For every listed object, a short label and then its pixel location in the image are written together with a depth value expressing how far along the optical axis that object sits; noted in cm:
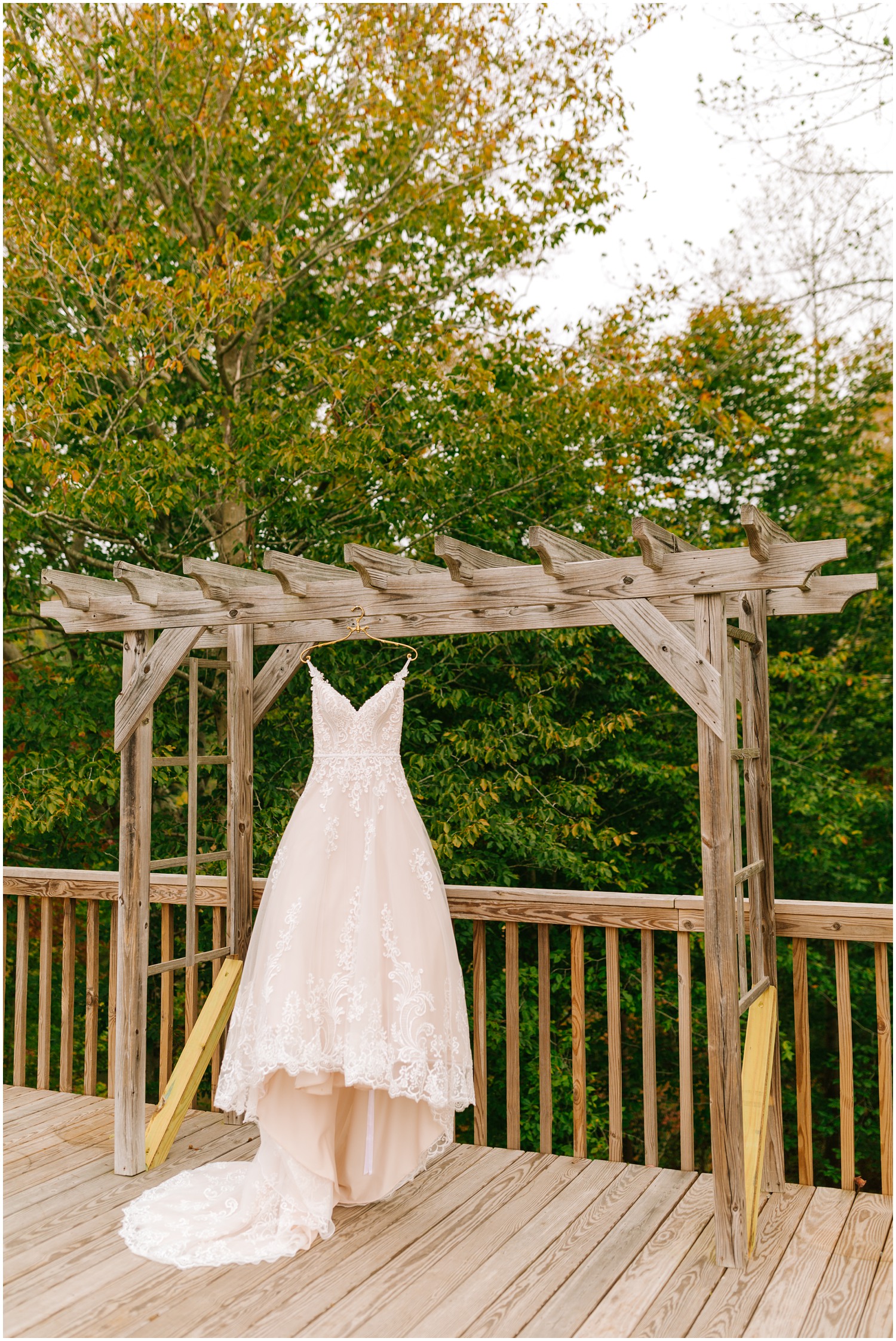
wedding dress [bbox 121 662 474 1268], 295
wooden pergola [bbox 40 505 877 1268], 288
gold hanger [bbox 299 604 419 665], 346
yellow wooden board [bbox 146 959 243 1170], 359
